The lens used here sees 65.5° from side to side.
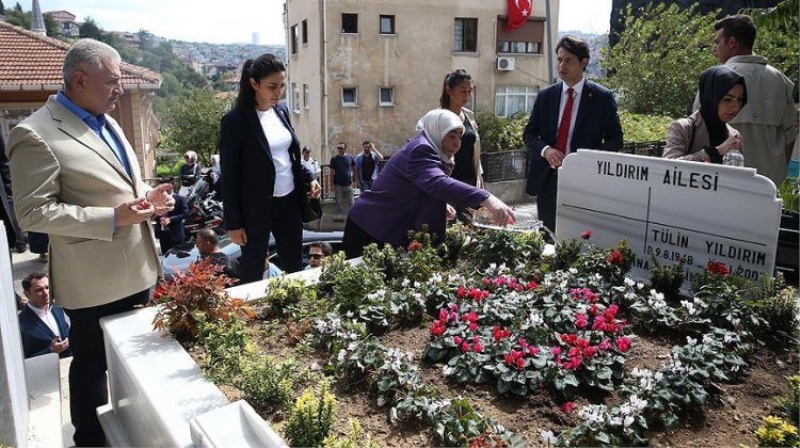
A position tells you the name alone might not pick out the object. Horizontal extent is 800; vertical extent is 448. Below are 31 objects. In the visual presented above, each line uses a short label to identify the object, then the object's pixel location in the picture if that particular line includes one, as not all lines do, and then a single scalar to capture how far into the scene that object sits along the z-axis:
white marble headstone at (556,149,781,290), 3.34
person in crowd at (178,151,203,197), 12.56
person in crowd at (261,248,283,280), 4.90
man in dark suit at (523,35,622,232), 4.45
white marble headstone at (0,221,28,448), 2.42
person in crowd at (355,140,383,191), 15.85
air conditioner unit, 24.34
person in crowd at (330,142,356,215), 15.12
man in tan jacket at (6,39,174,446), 2.74
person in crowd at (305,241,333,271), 5.63
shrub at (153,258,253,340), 2.97
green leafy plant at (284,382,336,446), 2.06
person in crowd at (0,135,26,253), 3.69
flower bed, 2.24
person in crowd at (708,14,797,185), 4.28
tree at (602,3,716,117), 21.09
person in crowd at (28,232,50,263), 3.53
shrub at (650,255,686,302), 3.51
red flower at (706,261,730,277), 3.33
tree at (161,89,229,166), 37.22
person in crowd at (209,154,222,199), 12.34
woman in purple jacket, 3.57
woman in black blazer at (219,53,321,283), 3.86
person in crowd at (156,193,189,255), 9.94
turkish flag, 24.11
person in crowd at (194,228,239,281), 5.85
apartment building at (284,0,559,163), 22.81
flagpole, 14.84
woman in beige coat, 3.85
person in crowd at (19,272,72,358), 4.44
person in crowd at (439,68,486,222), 4.66
